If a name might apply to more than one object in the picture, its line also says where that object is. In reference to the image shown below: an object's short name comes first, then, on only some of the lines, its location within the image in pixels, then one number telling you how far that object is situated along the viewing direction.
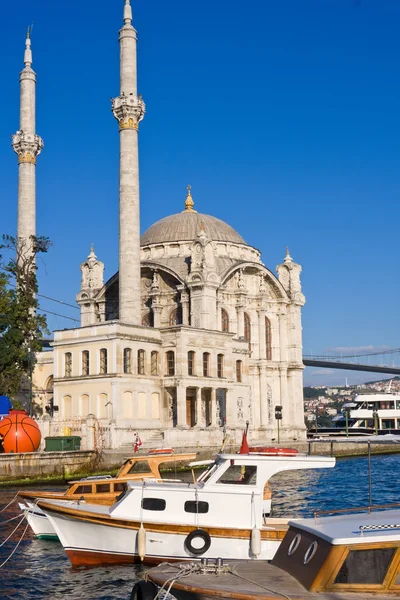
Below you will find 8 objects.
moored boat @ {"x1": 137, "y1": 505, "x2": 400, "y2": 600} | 10.34
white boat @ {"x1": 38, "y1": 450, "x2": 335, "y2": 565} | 18.56
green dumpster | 44.84
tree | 52.19
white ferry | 90.94
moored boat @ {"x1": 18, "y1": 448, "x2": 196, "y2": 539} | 23.56
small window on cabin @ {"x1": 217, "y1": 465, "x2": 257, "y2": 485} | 19.52
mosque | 53.91
